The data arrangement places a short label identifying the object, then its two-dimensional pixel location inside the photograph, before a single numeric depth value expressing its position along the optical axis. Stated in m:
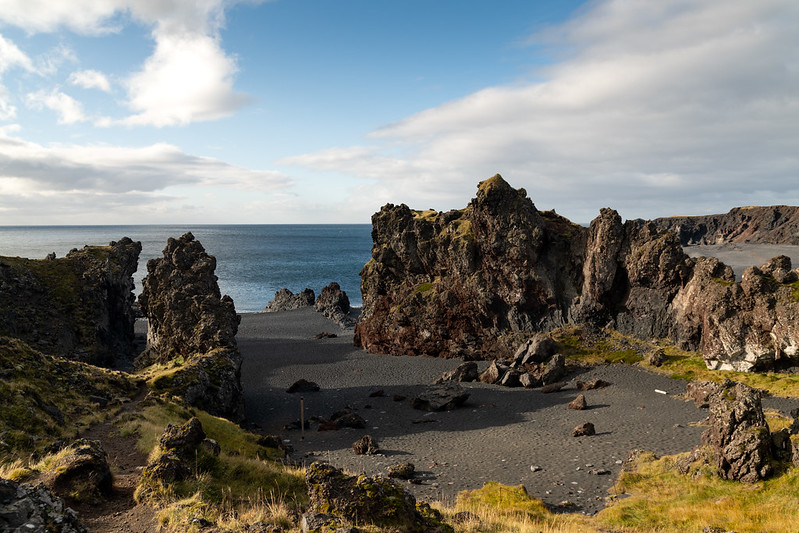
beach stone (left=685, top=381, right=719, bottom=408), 37.59
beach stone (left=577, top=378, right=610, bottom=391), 44.75
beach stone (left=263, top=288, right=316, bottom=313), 106.12
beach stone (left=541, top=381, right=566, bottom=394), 45.27
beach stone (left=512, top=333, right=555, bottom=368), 51.72
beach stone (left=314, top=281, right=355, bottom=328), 90.62
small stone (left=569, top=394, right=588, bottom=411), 39.78
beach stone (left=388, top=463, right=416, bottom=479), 27.88
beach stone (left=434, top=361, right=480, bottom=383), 50.94
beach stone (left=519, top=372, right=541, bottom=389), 47.42
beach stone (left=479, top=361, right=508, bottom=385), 49.48
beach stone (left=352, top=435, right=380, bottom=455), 32.81
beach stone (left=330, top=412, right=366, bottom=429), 38.88
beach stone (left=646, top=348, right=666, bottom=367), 47.03
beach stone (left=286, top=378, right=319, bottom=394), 49.69
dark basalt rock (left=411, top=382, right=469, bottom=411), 42.28
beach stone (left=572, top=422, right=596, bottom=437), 33.91
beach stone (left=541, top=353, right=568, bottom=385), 47.62
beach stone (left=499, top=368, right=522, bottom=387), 48.09
